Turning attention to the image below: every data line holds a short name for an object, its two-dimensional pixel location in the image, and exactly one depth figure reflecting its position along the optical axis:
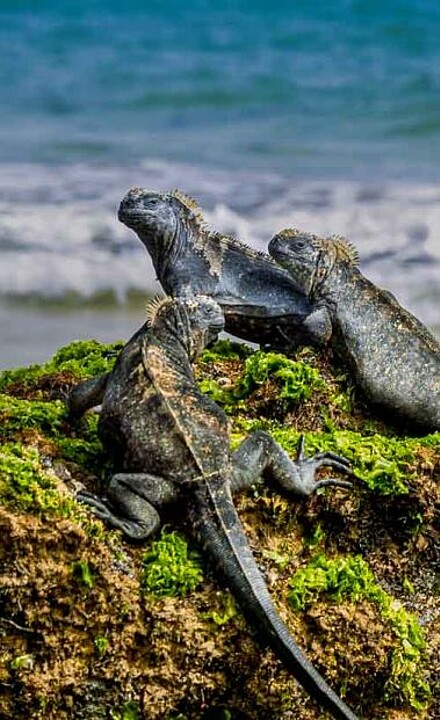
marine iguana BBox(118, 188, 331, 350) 17.81
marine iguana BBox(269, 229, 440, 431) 16.41
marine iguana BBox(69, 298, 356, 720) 11.32
